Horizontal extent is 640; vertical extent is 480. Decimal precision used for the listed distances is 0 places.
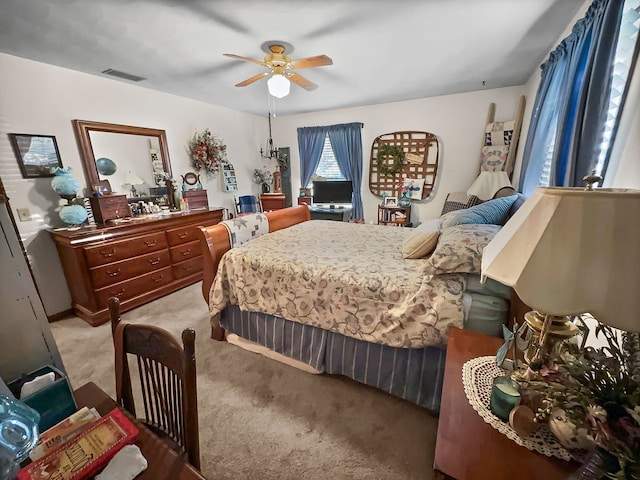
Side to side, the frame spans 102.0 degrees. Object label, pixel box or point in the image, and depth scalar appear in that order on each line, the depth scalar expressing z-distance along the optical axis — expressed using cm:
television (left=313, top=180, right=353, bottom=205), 457
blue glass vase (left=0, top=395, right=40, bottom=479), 49
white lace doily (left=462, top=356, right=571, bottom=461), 65
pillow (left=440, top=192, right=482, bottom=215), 339
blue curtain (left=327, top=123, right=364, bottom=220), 443
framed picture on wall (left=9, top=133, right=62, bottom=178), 225
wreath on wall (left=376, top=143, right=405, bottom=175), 416
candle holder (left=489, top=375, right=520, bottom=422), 72
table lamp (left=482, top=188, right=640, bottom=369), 50
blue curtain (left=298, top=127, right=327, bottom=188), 473
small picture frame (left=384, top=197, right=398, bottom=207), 425
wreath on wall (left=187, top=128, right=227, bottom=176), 371
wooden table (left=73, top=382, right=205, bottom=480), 58
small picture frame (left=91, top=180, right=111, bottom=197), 268
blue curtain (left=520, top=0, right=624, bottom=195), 126
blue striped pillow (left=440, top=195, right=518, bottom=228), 176
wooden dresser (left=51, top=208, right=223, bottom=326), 235
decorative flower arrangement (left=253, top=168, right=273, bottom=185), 490
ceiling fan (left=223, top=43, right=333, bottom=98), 207
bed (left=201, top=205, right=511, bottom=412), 134
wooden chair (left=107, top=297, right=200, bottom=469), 73
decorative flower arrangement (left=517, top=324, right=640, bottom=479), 41
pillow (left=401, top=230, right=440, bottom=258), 173
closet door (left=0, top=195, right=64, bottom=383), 76
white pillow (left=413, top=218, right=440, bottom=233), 183
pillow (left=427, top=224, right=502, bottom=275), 132
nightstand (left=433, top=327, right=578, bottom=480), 61
